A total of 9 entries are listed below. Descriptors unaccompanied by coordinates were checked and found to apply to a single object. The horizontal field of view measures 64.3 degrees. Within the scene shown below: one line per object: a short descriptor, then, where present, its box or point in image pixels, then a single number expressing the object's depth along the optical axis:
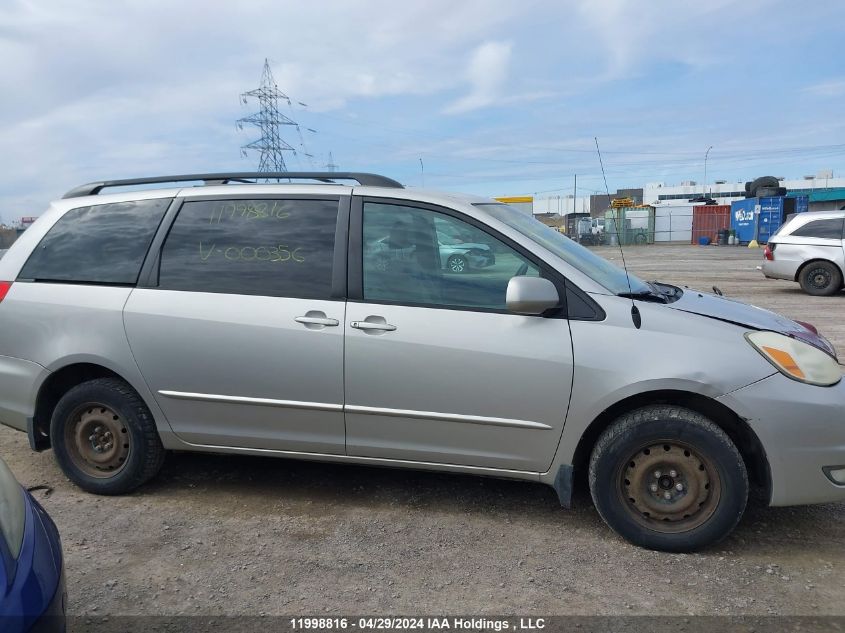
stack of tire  33.09
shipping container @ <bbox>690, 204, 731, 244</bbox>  37.09
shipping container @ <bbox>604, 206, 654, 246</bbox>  39.03
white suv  12.11
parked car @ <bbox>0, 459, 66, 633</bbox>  1.84
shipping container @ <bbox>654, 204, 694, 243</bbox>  39.25
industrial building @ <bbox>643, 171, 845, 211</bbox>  78.31
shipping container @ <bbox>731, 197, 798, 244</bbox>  31.41
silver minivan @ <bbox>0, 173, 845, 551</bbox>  3.09
